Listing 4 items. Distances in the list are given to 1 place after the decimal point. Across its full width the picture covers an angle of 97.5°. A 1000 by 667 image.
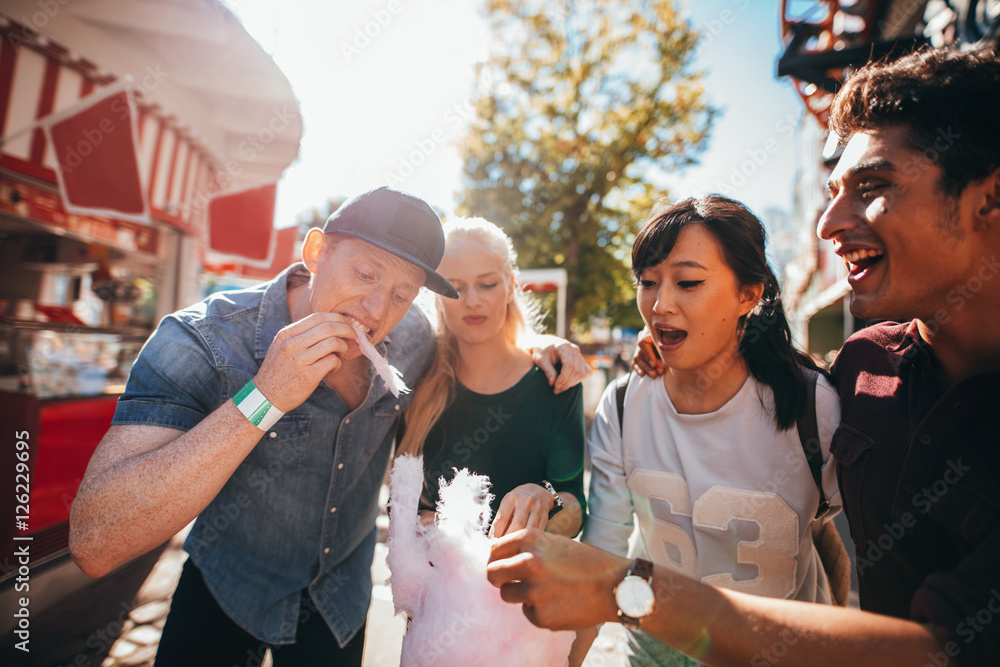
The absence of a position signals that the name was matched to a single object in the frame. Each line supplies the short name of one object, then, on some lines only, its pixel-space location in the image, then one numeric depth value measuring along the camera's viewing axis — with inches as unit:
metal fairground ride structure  180.9
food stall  136.5
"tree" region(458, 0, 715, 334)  493.4
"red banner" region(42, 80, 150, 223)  151.3
